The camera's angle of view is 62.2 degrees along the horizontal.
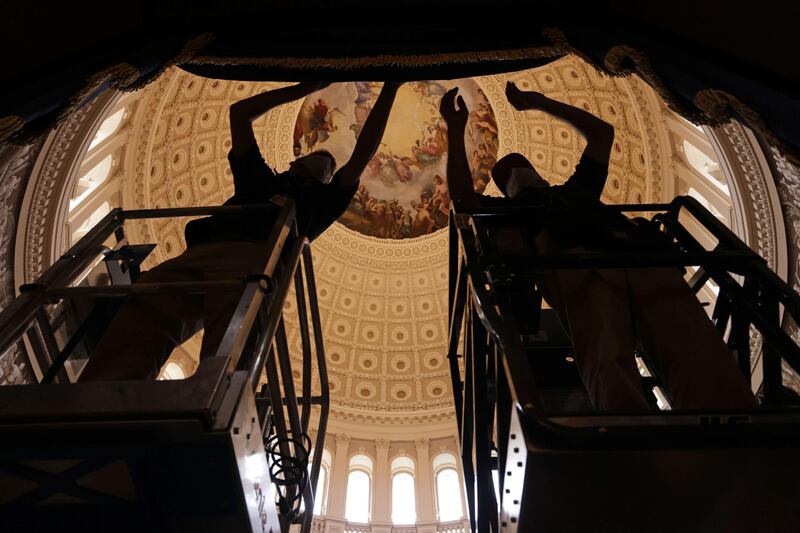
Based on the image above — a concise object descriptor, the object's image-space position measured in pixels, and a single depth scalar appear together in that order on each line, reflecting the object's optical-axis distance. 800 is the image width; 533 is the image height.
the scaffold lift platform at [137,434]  2.25
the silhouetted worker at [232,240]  3.08
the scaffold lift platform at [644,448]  2.23
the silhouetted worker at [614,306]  2.76
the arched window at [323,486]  14.38
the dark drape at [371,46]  4.22
